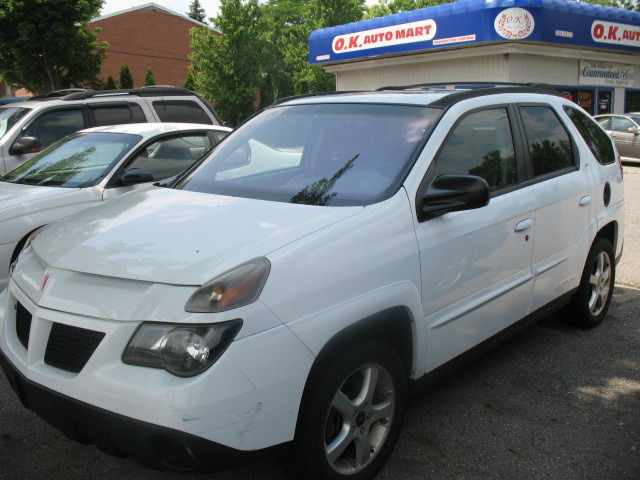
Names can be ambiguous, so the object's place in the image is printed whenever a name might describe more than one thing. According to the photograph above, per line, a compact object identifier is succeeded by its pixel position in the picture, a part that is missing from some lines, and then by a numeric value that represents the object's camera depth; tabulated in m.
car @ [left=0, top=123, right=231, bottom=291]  4.98
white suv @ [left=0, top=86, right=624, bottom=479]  2.24
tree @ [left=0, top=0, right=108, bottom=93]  18.00
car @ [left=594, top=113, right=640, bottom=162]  17.08
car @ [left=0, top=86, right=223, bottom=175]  7.58
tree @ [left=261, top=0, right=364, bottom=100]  36.19
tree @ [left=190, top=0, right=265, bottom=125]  32.12
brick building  43.41
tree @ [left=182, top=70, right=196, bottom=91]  35.03
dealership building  19.69
